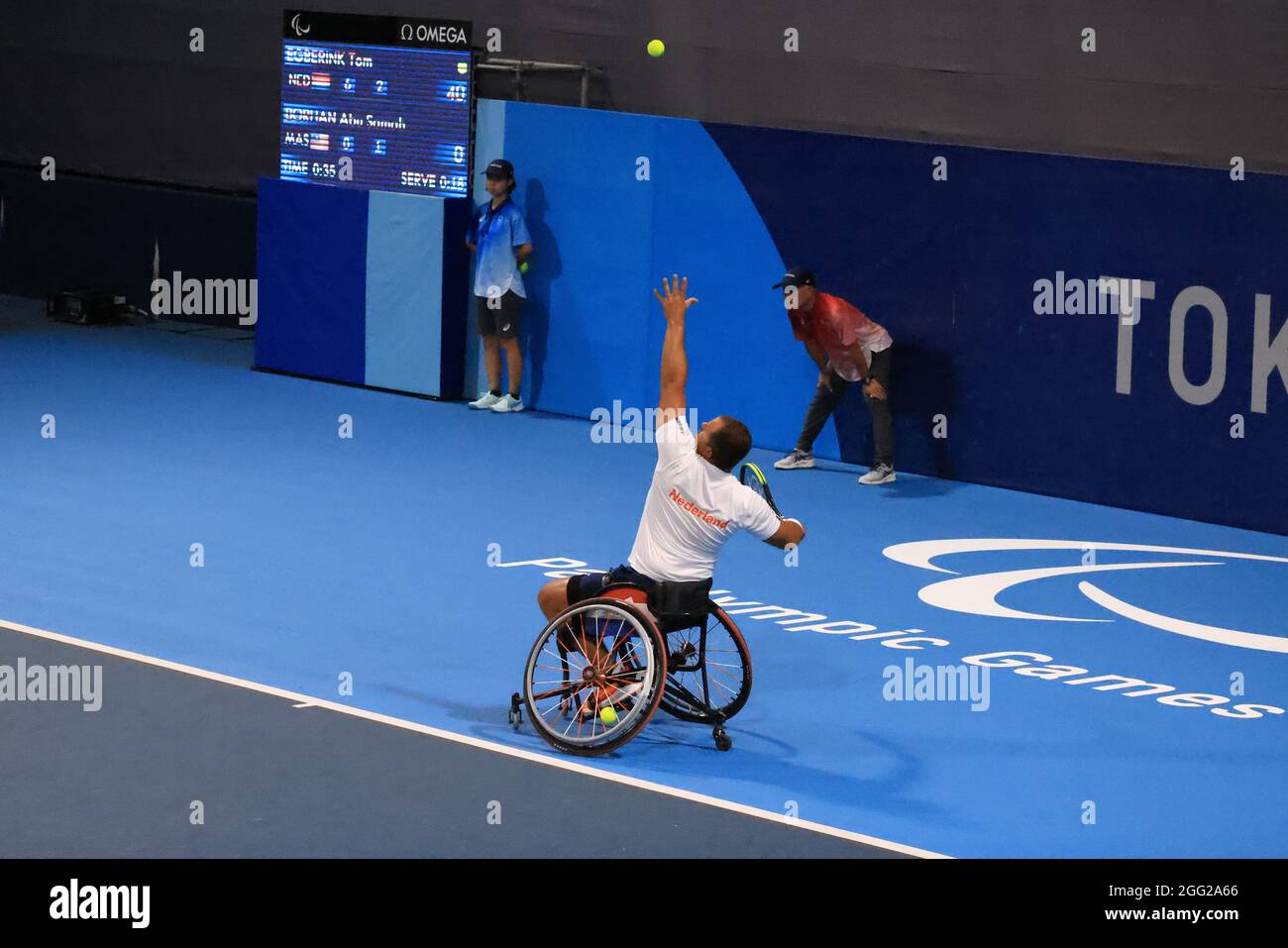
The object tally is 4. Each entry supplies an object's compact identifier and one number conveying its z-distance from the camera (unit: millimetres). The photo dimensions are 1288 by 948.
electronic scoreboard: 32719
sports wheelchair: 16500
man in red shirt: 28391
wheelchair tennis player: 17031
